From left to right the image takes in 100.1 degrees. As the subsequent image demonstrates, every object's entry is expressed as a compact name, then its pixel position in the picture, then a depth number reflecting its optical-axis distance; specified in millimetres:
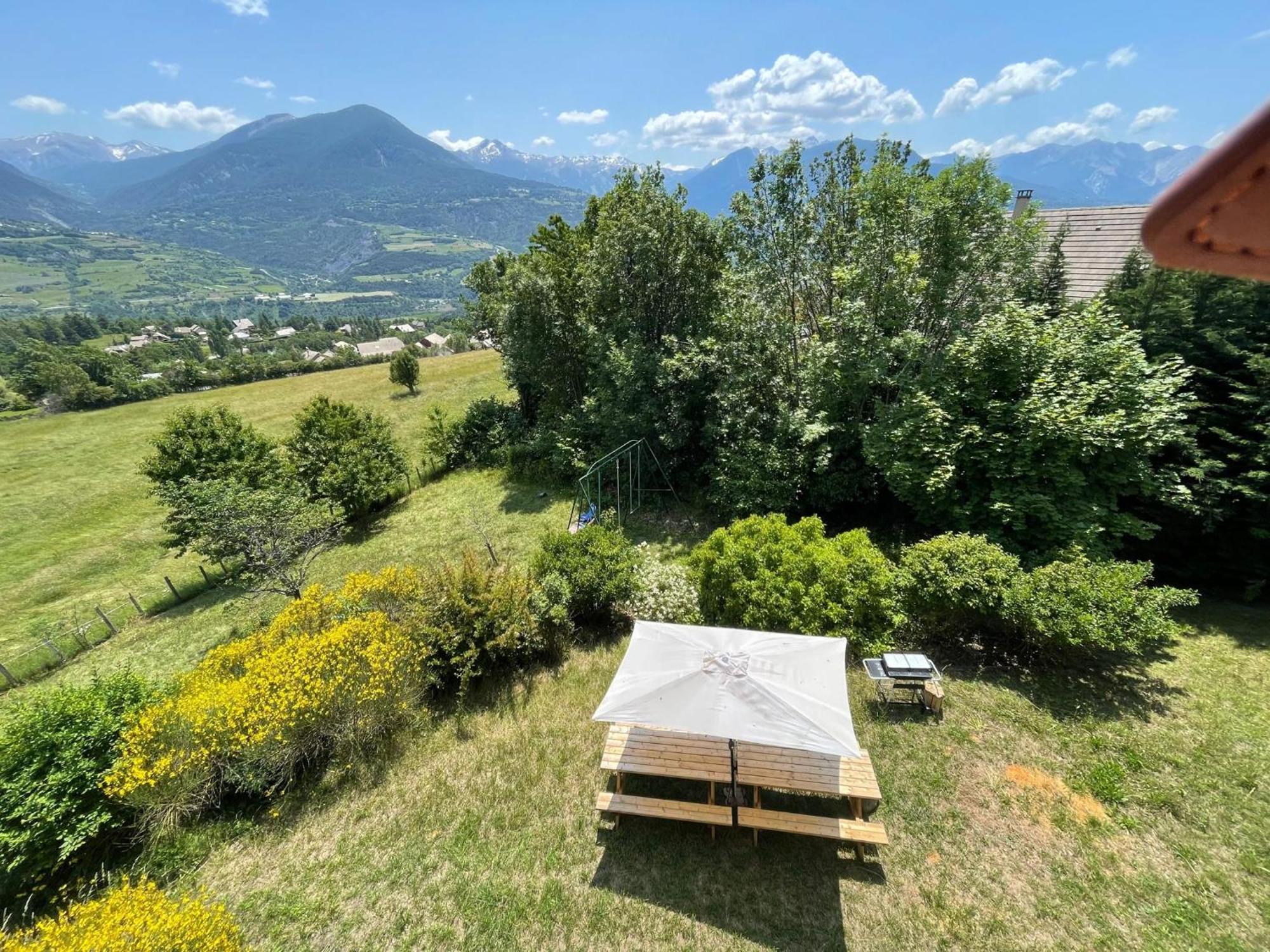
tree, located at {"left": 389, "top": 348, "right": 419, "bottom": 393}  37844
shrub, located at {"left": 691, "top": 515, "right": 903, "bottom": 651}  11086
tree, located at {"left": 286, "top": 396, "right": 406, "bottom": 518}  20703
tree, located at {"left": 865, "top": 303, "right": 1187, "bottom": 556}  12000
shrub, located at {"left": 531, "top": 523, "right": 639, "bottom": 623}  12789
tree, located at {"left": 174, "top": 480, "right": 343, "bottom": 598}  14008
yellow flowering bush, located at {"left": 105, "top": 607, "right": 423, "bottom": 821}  8750
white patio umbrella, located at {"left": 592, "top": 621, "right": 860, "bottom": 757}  7406
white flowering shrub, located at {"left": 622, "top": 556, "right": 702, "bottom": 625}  12672
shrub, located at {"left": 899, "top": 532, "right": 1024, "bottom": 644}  10852
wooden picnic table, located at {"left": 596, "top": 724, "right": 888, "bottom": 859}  8148
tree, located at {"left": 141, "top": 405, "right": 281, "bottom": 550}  18297
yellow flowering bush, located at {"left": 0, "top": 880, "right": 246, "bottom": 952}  5793
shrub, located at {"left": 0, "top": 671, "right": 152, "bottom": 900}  7980
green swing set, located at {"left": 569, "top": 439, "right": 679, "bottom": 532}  18703
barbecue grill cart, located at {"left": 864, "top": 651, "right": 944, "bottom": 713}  9938
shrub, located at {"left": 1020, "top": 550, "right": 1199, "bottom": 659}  9844
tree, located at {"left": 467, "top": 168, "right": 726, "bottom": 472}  19484
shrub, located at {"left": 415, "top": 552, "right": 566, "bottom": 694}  11289
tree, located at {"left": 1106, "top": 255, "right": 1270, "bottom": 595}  12281
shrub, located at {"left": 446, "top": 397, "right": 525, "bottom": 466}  26250
